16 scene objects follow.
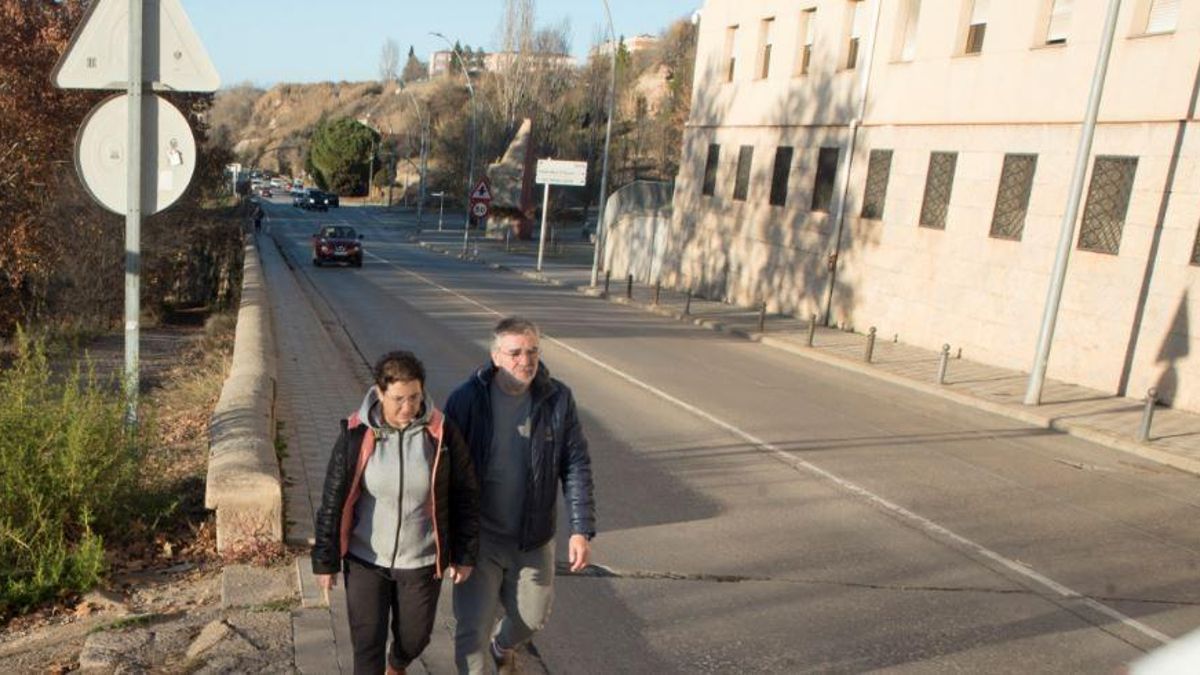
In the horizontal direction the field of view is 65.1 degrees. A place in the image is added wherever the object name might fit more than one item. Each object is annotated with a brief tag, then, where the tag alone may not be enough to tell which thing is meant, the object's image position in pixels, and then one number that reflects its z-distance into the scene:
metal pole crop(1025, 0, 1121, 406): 12.35
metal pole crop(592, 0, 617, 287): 28.97
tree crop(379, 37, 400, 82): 126.75
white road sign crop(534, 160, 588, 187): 33.50
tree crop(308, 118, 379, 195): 97.94
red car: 34.50
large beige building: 14.11
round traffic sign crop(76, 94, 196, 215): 5.39
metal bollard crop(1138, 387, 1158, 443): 11.09
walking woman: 3.55
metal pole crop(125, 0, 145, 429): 5.39
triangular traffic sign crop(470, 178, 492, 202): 38.75
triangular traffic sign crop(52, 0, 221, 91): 5.38
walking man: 3.85
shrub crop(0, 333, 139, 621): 4.86
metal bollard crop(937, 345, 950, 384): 14.51
